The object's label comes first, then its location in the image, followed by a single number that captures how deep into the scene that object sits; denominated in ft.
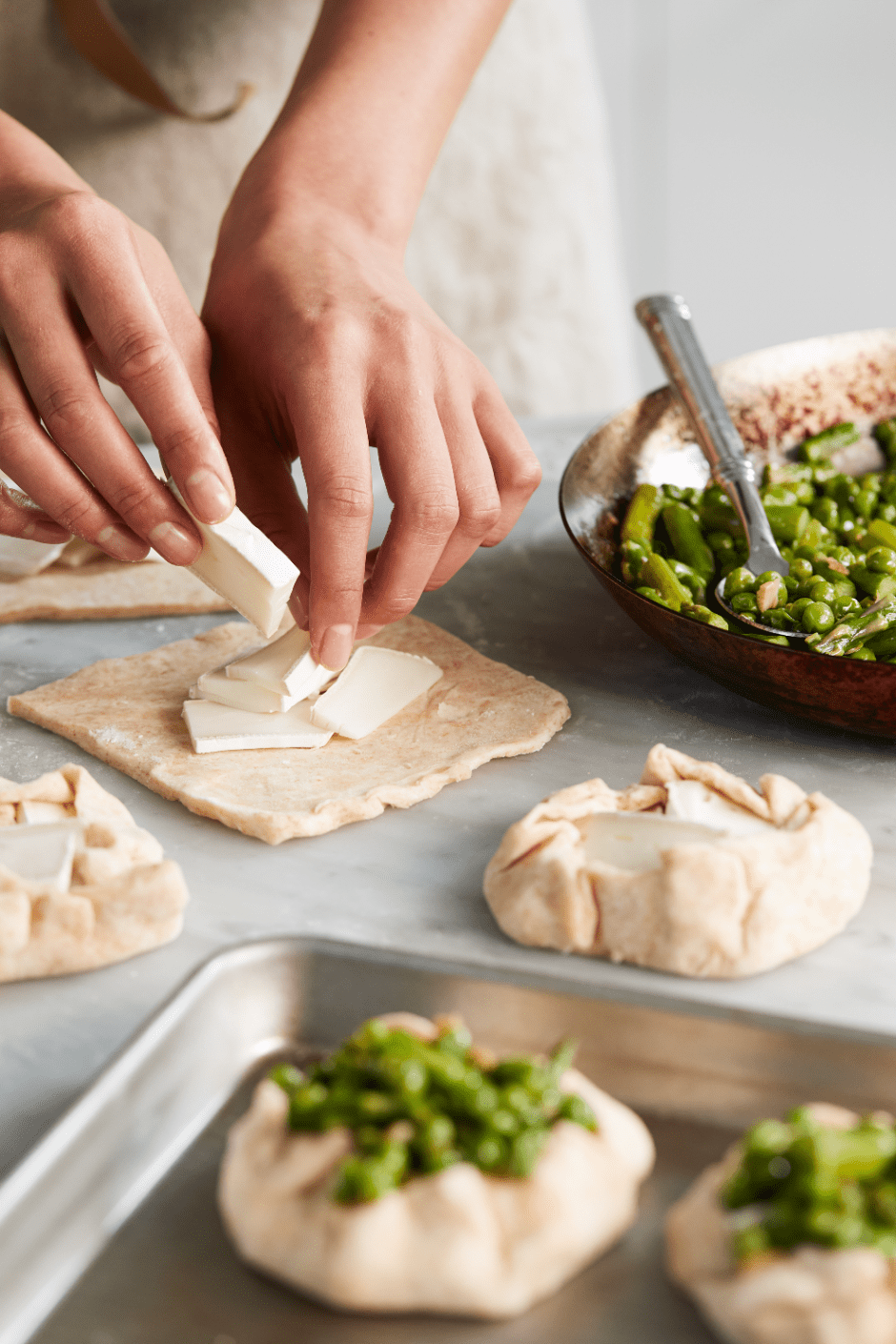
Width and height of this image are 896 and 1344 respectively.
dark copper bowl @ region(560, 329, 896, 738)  2.30
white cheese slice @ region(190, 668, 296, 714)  2.46
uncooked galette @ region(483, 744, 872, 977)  2.13
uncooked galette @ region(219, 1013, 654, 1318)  1.88
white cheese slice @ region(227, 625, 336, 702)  2.45
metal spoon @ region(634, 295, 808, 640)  2.59
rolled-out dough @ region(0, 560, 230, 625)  2.74
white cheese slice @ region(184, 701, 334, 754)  2.43
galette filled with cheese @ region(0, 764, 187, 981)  2.14
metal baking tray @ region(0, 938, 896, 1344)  1.89
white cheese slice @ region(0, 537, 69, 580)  2.80
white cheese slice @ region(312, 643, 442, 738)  2.47
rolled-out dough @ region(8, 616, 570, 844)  2.35
